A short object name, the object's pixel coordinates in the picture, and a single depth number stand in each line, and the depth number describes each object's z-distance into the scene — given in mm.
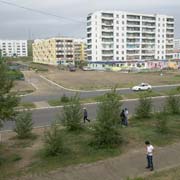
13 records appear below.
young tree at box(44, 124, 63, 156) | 13716
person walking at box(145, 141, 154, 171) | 11986
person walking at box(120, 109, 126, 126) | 19742
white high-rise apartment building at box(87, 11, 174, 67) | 108875
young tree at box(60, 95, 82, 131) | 18188
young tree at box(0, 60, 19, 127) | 13362
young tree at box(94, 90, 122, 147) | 14891
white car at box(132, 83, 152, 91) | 44250
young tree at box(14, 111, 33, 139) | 17078
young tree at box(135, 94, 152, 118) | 22219
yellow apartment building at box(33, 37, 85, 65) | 137375
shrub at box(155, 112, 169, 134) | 17562
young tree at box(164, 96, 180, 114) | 23531
